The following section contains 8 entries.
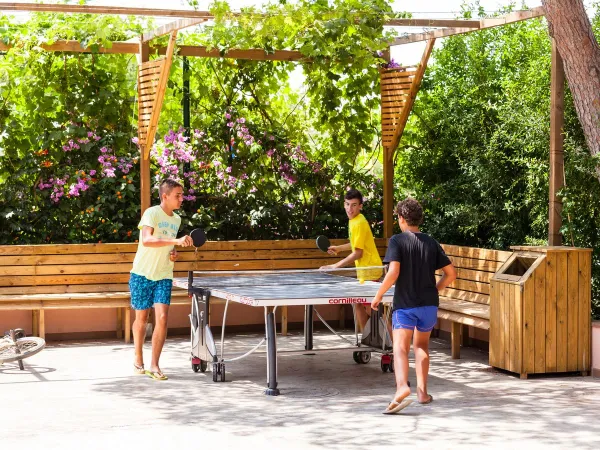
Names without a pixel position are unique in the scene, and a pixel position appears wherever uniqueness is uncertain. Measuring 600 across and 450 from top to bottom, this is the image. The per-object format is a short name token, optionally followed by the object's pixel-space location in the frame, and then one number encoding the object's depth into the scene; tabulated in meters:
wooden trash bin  8.52
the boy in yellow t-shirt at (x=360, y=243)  9.44
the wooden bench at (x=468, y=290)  9.57
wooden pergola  9.20
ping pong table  7.72
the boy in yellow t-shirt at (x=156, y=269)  8.57
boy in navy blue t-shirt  7.23
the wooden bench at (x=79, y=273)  10.73
